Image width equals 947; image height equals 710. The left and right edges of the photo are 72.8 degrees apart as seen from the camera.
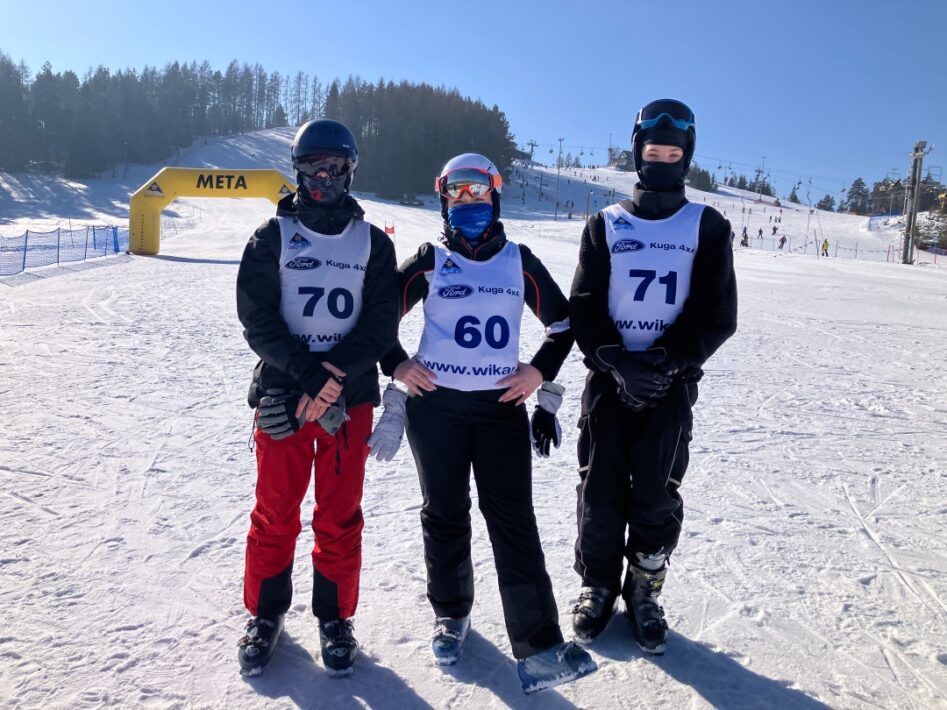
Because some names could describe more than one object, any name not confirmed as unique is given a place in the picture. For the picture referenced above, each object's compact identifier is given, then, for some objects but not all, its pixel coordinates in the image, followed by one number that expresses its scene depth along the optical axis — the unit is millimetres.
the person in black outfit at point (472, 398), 2584
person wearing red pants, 2574
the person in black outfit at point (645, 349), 2678
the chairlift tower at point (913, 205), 31766
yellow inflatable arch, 20234
